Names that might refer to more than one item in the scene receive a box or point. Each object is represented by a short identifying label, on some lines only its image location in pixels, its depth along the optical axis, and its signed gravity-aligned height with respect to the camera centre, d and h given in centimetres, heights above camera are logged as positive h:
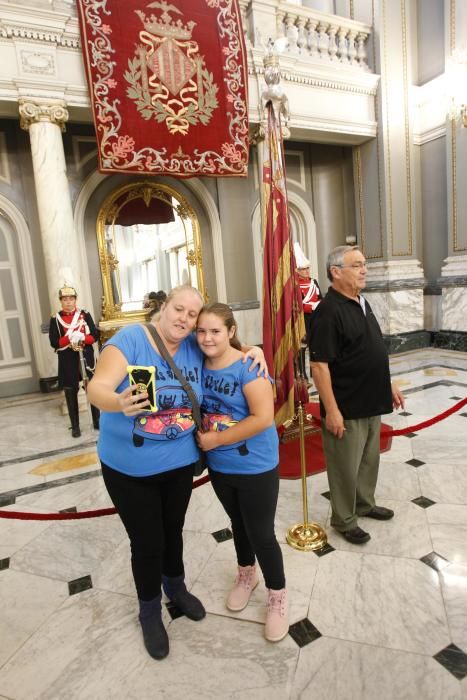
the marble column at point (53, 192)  553 +141
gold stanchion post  259 -148
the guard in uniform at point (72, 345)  486 -46
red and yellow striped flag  315 +3
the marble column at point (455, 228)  729 +72
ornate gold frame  730 +131
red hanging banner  557 +275
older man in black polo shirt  238 -54
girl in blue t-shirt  169 -61
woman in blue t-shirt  160 -50
